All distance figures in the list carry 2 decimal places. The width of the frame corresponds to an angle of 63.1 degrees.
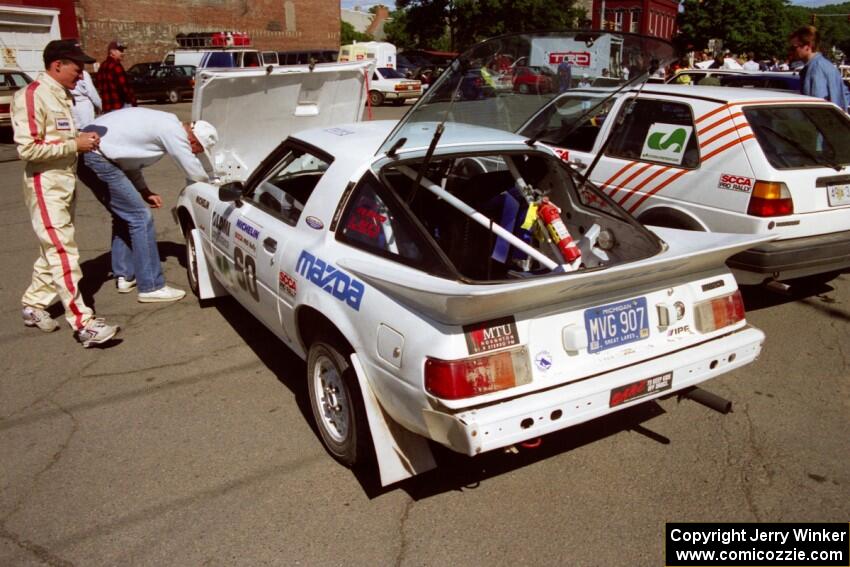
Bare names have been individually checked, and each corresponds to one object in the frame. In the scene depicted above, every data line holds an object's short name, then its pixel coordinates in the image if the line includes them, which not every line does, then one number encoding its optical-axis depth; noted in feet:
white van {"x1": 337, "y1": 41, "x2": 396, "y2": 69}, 95.81
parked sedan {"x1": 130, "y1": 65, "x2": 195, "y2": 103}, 88.79
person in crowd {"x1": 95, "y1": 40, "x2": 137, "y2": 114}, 33.09
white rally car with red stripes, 16.21
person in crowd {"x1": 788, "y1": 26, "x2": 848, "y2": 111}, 22.91
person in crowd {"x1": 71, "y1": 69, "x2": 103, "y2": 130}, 28.14
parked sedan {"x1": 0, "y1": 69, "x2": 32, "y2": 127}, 50.85
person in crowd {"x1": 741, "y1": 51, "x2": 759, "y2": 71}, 49.47
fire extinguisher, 11.82
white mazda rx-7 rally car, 9.09
